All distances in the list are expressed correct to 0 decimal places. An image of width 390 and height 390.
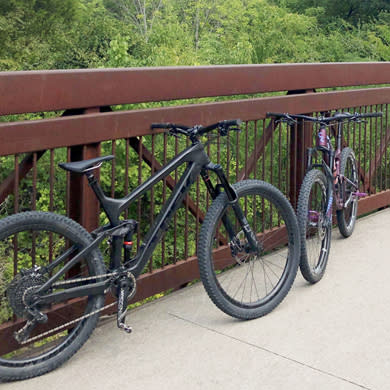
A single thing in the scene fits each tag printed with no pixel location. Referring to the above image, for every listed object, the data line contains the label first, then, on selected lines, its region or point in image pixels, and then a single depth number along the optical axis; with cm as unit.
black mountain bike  308
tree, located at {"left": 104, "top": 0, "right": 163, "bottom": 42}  2681
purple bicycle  438
